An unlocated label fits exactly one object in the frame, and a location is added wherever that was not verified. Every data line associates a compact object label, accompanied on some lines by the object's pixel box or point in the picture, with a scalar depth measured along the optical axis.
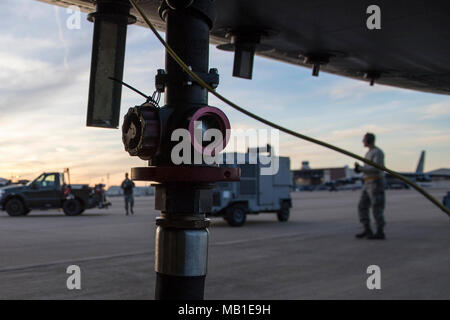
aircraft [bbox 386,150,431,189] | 44.32
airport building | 101.36
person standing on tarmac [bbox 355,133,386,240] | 8.50
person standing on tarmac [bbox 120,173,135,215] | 17.82
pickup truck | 17.92
